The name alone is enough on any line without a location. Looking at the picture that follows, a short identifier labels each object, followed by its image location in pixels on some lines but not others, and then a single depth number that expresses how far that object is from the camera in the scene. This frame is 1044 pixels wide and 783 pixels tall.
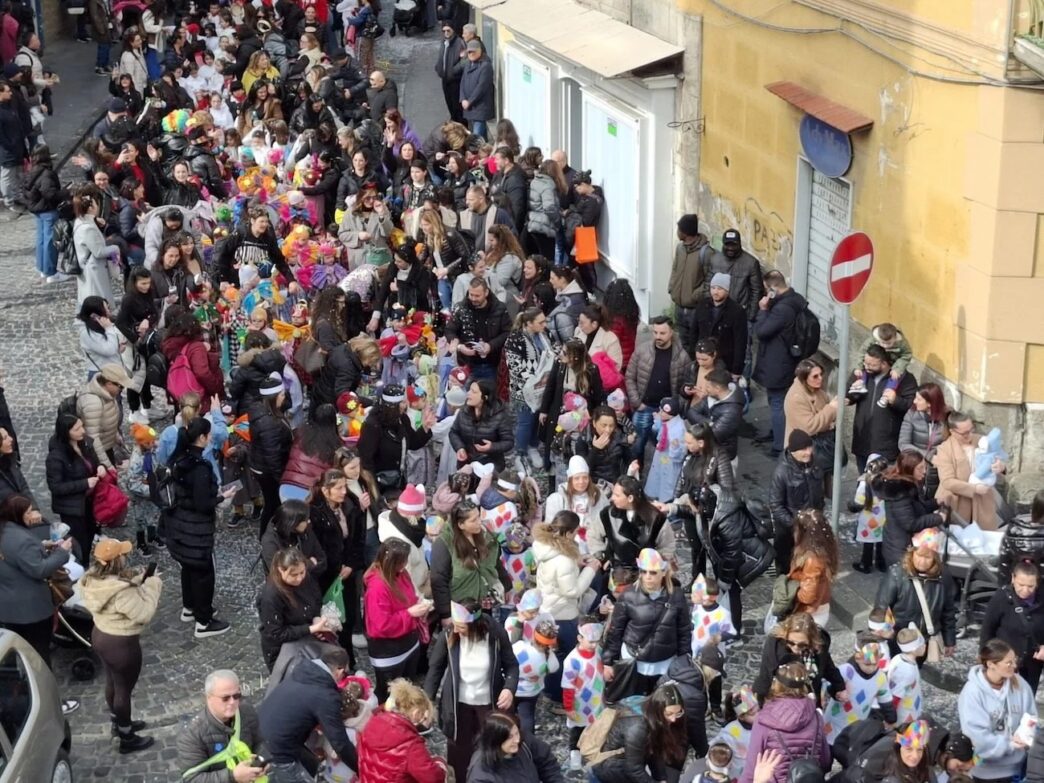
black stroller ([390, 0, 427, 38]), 35.34
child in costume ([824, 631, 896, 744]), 10.04
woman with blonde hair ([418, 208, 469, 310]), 17.28
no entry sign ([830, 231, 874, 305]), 12.64
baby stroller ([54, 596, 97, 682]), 12.02
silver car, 9.43
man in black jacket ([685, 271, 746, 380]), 15.26
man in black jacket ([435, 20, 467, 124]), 26.47
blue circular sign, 15.50
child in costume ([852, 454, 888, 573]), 12.81
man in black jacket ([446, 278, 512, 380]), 15.34
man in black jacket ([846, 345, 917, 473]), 13.57
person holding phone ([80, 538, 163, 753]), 10.60
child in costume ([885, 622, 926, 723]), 10.09
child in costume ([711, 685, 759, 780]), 9.64
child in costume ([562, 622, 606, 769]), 10.48
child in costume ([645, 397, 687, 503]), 13.45
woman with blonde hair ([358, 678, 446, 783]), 9.05
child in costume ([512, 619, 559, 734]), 10.43
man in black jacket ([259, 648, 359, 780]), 9.42
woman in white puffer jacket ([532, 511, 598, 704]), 11.19
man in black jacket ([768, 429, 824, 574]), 12.33
